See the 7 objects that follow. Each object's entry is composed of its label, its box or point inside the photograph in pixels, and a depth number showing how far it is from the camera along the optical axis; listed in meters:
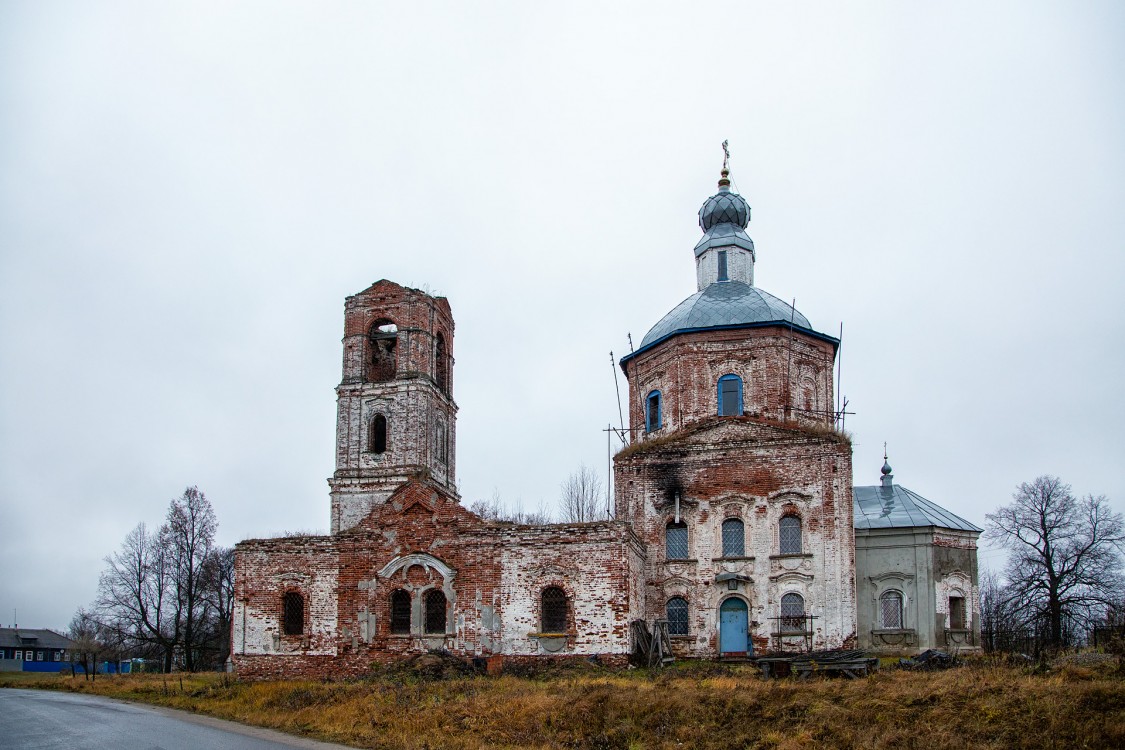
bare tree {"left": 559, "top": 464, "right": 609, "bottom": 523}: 48.50
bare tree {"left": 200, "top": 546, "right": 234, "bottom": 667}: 44.78
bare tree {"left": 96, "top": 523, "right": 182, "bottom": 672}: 42.97
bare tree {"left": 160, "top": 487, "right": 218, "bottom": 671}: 43.78
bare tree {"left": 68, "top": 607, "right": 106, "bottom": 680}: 38.75
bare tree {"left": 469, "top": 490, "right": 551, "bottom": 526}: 51.05
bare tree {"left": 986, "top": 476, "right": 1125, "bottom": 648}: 30.38
